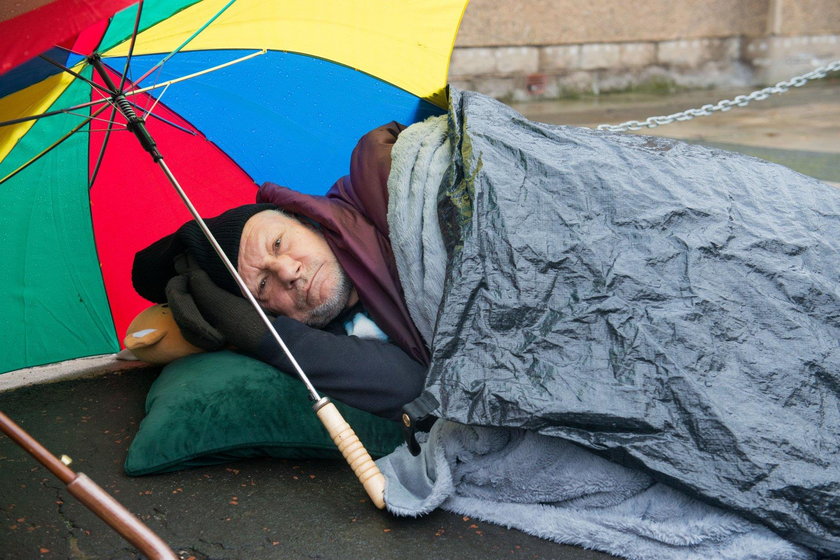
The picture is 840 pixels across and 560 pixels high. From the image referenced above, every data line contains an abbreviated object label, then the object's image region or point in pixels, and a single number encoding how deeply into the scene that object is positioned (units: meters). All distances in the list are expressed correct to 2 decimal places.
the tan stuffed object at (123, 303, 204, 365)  2.63
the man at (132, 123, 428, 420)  2.25
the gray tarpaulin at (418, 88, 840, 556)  1.76
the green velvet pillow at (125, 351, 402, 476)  2.25
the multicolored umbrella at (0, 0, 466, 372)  2.56
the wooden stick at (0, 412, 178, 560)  1.42
